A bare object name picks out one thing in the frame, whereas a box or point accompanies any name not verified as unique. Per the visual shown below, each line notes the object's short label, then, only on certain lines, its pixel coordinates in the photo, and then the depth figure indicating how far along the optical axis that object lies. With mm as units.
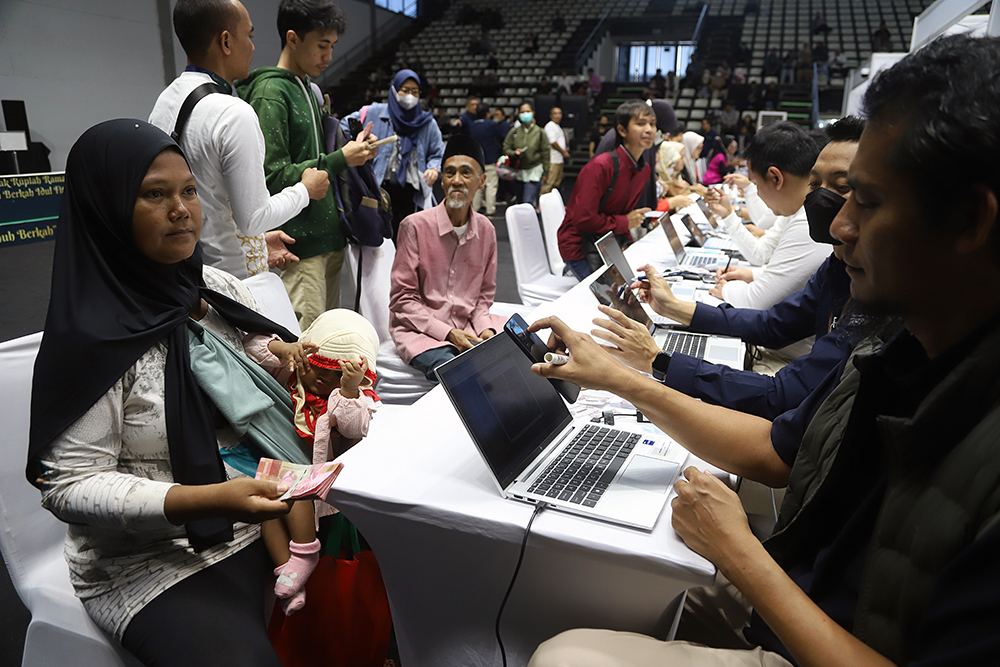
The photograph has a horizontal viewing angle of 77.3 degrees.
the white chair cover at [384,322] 2516
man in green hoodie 2311
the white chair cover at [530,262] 3672
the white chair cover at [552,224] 4277
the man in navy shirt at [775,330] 1549
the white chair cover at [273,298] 1796
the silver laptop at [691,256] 3520
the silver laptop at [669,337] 2004
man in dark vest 679
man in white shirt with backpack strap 1837
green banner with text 5762
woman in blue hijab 4031
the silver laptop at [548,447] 1146
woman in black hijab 1082
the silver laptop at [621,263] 2377
